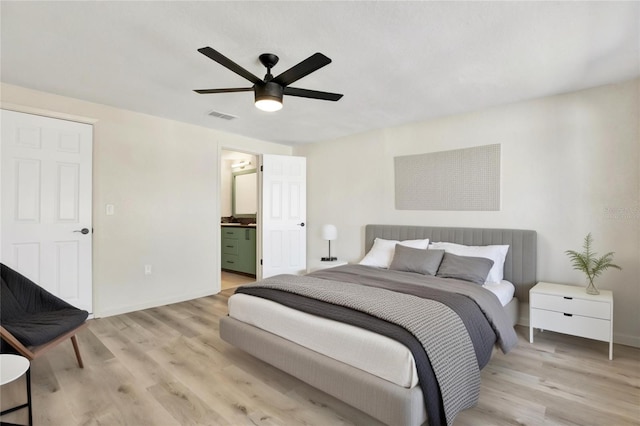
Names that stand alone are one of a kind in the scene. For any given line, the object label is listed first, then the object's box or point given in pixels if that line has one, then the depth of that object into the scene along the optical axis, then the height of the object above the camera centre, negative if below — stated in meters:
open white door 4.85 -0.03
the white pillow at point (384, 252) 3.73 -0.47
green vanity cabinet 5.62 -0.68
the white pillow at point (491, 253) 3.16 -0.41
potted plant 2.75 -0.43
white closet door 2.93 +0.10
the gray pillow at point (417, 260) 3.22 -0.49
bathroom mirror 6.60 +0.43
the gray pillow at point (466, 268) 2.94 -0.52
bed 1.61 -0.85
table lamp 4.71 -0.29
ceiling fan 1.99 +0.92
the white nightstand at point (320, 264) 4.51 -0.78
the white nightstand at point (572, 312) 2.54 -0.83
